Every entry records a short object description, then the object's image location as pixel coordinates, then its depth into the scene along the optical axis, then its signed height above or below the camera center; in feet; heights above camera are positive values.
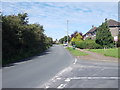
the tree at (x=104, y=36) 157.27 +3.74
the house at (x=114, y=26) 223.28 +18.11
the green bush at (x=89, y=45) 162.20 -4.38
